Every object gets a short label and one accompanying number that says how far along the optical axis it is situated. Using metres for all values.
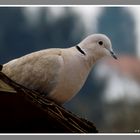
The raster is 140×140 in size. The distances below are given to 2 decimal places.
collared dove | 4.28
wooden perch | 4.24
